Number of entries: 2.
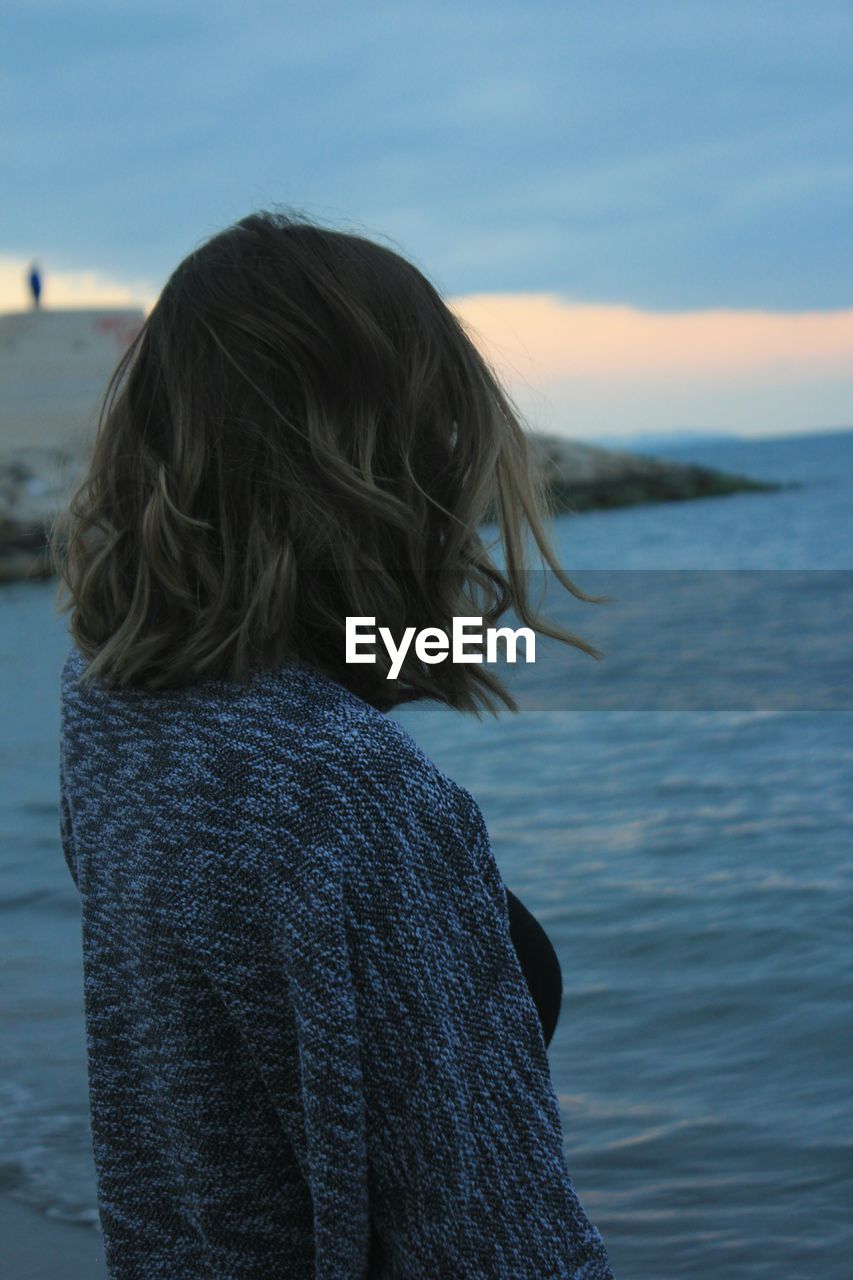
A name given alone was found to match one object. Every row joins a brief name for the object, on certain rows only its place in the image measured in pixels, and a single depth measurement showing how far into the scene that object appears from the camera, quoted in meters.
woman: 1.02
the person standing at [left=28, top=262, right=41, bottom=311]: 40.34
